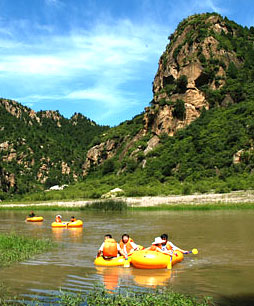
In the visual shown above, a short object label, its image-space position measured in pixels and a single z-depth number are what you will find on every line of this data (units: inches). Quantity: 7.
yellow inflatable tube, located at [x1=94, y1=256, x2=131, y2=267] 609.6
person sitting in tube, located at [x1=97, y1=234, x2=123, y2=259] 622.5
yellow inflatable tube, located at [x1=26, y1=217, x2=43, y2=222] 1357.0
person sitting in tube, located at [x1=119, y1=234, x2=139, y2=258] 648.4
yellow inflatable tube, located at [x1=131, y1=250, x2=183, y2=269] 576.7
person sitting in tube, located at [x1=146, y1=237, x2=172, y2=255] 618.7
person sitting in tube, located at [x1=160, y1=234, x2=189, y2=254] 622.8
